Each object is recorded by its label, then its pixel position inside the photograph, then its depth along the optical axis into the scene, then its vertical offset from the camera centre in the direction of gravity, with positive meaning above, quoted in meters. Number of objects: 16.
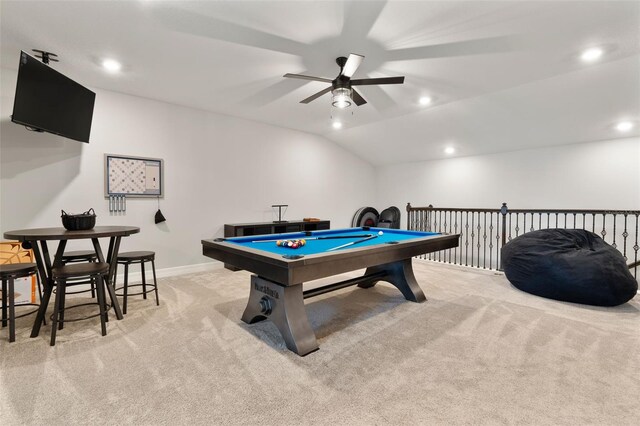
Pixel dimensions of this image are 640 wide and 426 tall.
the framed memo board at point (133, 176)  3.90 +0.43
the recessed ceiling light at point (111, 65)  3.10 +1.52
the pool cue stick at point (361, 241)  2.45 -0.29
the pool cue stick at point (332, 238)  2.91 -0.29
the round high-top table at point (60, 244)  2.17 -0.32
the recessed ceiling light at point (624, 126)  4.09 +1.23
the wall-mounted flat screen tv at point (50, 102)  2.54 +1.01
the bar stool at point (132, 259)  2.91 -0.52
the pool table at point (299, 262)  1.93 -0.38
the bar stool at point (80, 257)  2.93 -0.50
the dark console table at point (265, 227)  4.70 -0.31
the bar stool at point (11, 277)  2.21 -0.54
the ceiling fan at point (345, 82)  2.73 +1.25
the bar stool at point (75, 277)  2.21 -0.55
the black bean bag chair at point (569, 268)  2.93 -0.58
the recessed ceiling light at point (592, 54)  2.86 +1.58
